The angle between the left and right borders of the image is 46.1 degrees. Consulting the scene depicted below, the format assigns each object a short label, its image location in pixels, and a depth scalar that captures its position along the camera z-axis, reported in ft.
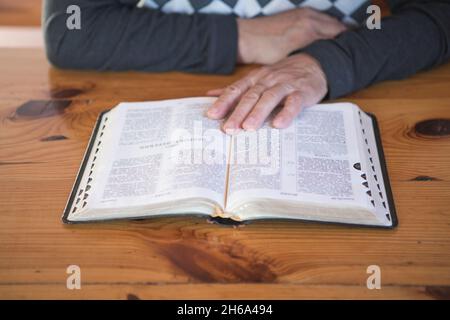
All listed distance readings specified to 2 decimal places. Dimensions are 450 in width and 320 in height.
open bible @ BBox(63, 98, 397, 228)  2.19
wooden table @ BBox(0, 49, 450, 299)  2.00
